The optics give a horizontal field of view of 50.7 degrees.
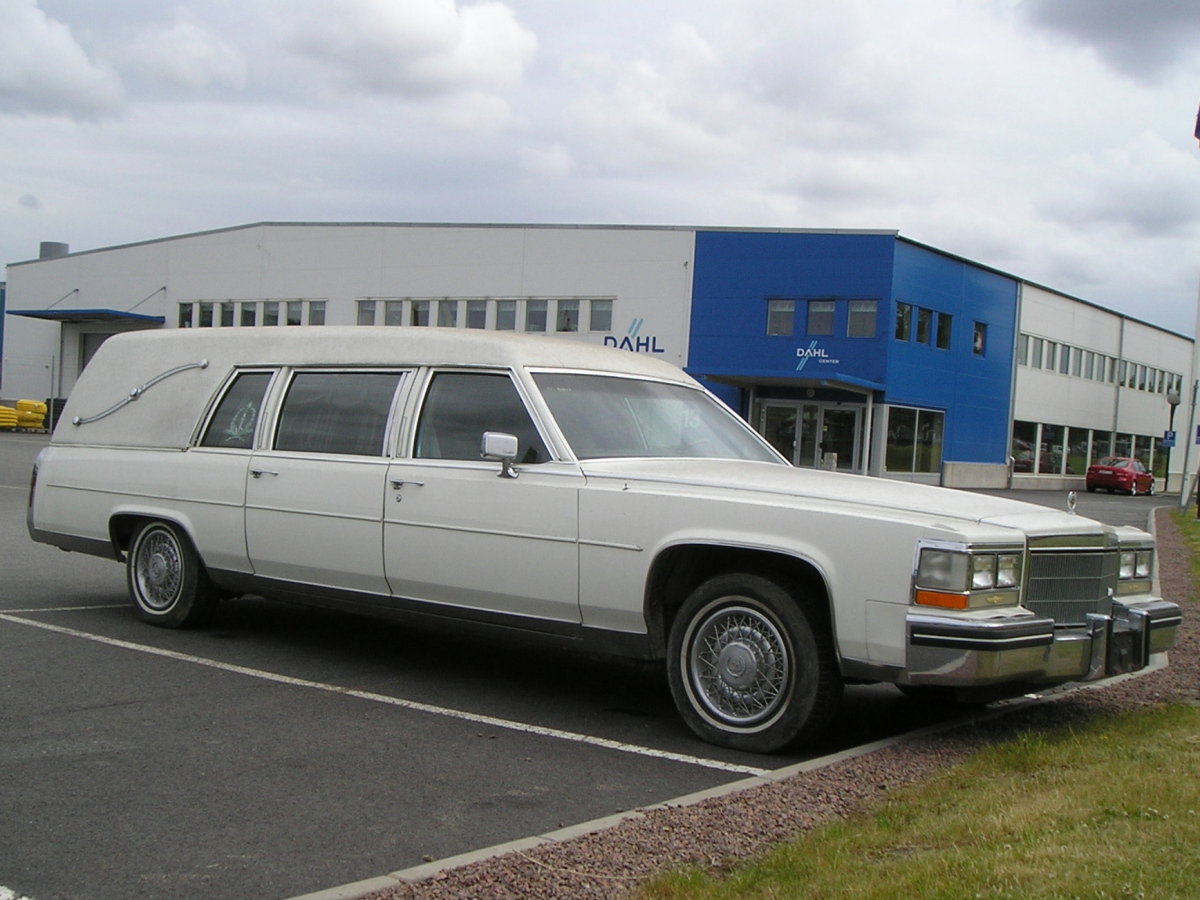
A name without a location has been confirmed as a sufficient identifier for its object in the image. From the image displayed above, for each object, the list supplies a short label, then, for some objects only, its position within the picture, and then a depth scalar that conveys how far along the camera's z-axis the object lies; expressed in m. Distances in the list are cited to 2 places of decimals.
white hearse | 5.25
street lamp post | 45.59
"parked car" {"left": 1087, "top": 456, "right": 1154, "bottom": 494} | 51.22
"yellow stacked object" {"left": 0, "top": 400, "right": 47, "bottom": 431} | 51.72
